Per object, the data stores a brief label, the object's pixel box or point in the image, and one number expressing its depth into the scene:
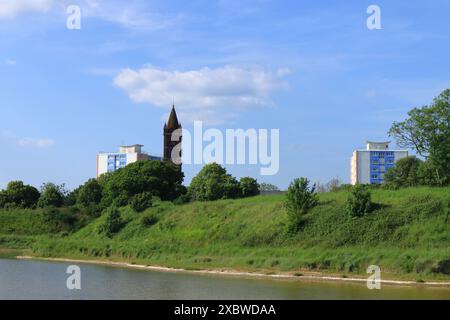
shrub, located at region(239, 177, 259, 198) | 81.39
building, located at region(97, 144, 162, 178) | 183.25
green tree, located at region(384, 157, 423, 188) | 92.31
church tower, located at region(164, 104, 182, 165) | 119.38
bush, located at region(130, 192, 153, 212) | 72.81
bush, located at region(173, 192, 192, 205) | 74.43
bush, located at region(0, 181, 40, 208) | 95.00
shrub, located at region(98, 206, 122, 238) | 69.38
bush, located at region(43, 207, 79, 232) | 81.88
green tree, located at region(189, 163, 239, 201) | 76.94
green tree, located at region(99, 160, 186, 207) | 81.12
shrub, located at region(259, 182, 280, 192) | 142.82
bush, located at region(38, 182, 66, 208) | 94.12
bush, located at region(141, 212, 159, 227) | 67.88
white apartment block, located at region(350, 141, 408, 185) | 166.12
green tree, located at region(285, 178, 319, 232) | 53.22
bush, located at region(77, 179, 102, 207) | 95.38
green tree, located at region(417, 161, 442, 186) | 71.62
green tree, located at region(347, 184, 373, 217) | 50.22
